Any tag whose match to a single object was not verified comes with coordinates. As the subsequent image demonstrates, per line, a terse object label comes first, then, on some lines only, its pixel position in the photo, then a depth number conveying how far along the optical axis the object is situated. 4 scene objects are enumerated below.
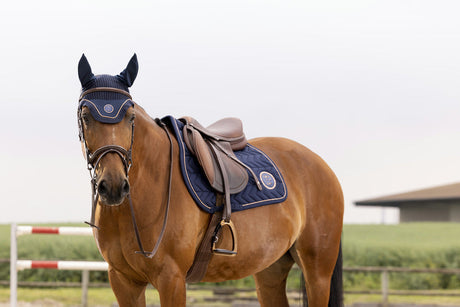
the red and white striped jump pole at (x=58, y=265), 11.12
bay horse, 5.79
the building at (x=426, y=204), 43.44
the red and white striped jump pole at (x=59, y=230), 10.81
